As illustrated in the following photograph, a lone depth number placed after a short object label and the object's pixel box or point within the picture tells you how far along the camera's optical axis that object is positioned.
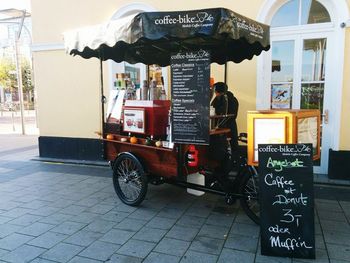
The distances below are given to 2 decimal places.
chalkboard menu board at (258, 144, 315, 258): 3.18
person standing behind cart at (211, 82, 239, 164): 4.57
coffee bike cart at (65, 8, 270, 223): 3.51
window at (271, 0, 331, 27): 5.65
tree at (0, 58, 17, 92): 37.81
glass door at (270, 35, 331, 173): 5.74
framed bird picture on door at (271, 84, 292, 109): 6.00
